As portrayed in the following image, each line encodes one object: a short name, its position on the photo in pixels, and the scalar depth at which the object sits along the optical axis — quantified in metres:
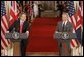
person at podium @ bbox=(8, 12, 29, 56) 6.89
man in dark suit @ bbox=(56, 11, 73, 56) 6.57
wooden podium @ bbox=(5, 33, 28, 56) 6.41
